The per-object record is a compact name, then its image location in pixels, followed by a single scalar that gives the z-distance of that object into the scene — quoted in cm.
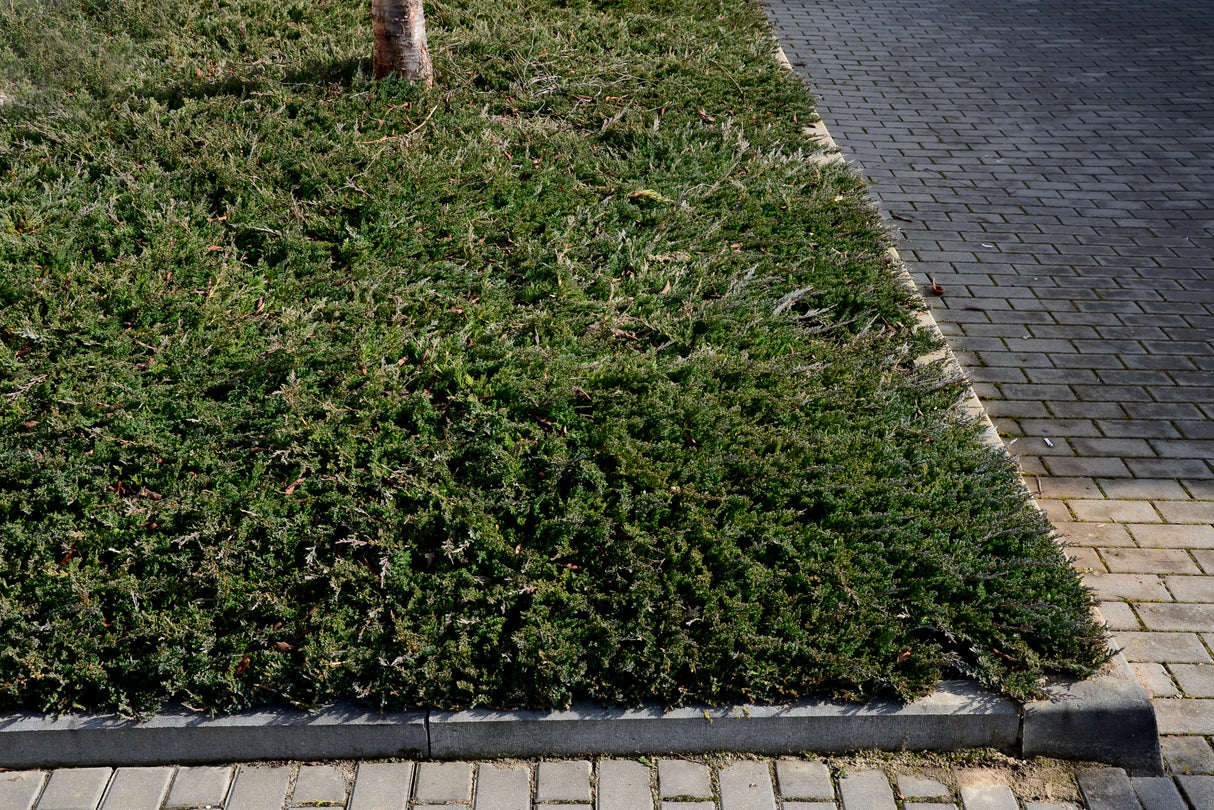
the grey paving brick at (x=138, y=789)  314
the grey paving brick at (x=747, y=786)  315
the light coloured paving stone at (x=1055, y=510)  445
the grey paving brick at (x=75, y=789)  313
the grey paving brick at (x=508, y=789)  313
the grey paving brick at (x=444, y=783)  316
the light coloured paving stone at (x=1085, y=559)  416
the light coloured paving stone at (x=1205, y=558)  420
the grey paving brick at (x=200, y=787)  314
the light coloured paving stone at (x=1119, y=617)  388
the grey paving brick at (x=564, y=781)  316
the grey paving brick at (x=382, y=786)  313
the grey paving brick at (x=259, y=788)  313
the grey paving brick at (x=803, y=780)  319
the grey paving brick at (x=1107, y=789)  320
